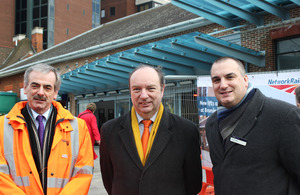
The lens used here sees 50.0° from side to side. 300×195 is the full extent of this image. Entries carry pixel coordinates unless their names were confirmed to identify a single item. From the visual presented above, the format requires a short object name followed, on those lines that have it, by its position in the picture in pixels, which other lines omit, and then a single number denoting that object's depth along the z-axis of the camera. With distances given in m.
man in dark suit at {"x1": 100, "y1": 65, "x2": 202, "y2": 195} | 2.36
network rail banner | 5.01
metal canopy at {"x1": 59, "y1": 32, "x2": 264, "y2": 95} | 9.55
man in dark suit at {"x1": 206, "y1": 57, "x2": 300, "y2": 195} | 2.04
